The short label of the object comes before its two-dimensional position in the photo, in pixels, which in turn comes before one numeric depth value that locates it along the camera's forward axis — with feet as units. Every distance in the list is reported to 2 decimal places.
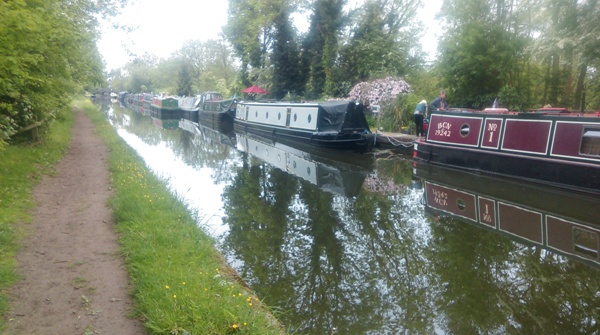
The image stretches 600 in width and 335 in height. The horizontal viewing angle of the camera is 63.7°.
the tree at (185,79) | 140.26
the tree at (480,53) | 44.70
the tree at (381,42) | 62.23
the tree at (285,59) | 78.74
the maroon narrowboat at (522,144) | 27.81
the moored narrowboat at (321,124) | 47.52
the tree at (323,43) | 68.90
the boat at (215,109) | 83.50
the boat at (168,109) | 106.42
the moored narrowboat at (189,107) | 100.75
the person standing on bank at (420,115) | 45.20
